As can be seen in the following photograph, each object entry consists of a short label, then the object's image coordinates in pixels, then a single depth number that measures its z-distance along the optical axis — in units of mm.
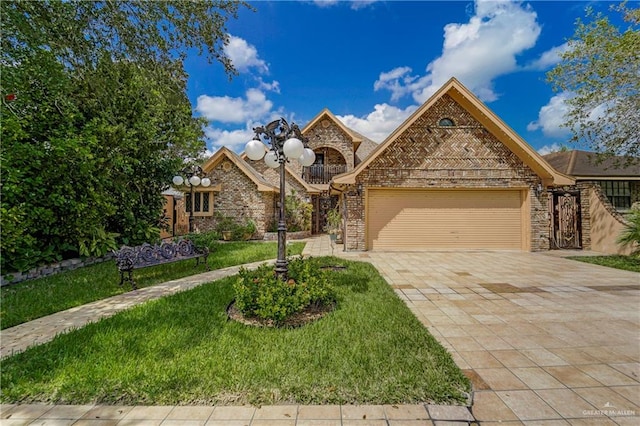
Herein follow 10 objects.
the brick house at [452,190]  10984
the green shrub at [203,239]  9602
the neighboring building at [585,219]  10430
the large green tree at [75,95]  6117
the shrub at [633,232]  8914
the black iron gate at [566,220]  11453
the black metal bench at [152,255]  6031
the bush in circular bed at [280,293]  4152
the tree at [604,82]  8766
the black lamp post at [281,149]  4815
